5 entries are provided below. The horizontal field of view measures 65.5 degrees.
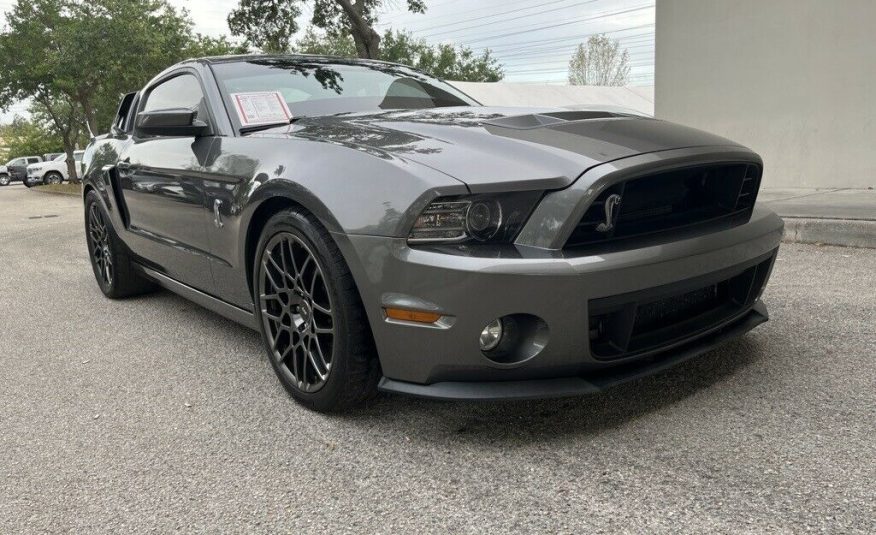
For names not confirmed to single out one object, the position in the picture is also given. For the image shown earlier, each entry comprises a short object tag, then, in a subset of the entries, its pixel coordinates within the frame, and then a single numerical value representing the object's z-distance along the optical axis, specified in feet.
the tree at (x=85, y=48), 73.20
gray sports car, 6.60
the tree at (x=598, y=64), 212.84
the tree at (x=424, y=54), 198.78
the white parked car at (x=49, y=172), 110.01
